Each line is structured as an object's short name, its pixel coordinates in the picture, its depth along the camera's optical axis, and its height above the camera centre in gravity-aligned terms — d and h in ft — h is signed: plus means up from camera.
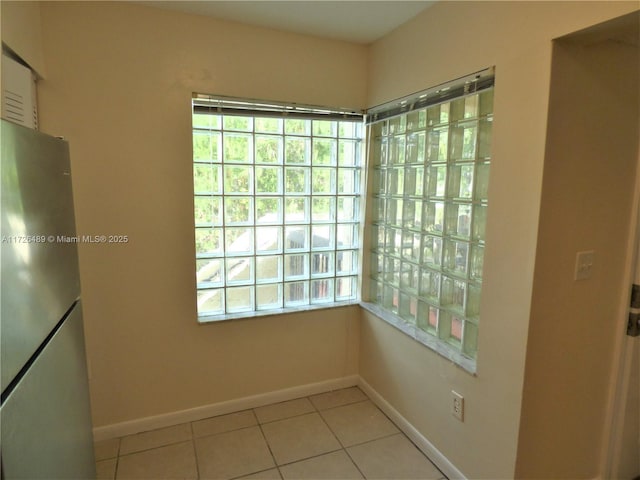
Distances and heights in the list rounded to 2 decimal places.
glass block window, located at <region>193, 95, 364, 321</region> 6.91 -0.44
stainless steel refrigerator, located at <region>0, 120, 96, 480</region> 2.35 -0.99
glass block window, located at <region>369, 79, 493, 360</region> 5.44 -0.43
